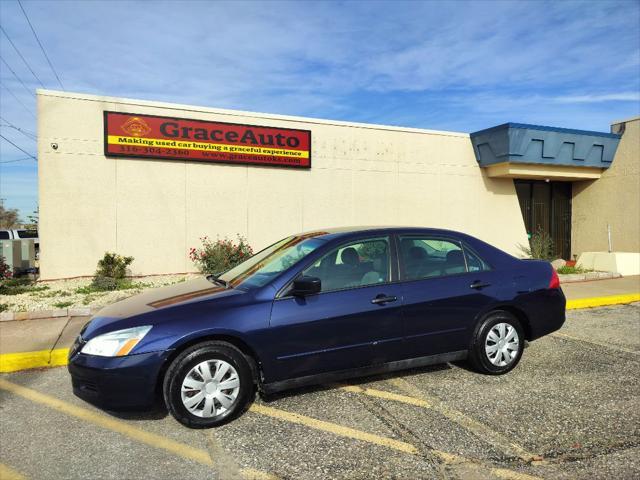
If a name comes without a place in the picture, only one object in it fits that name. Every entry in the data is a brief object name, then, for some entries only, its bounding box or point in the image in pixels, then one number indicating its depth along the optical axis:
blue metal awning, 12.80
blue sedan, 3.34
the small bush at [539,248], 13.12
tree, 64.26
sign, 10.09
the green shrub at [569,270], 11.21
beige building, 9.81
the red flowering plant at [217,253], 10.38
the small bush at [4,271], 8.91
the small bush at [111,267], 9.69
